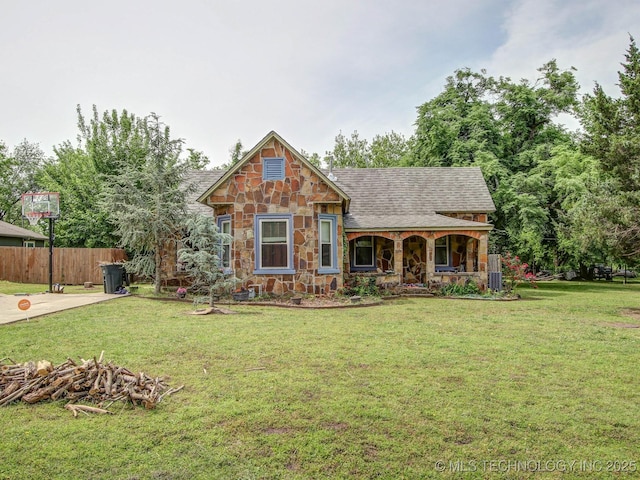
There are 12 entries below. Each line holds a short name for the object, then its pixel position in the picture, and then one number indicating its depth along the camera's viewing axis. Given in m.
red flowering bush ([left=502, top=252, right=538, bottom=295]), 17.09
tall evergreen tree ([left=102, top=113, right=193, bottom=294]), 14.63
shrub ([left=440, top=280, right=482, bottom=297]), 15.90
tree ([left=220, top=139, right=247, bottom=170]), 43.78
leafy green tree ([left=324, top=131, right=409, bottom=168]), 44.85
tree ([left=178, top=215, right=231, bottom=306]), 12.20
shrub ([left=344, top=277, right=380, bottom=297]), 15.39
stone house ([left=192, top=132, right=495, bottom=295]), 14.57
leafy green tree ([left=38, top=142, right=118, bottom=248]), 23.78
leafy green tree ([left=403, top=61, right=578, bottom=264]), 22.86
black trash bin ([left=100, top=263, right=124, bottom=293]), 15.92
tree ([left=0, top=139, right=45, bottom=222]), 42.50
